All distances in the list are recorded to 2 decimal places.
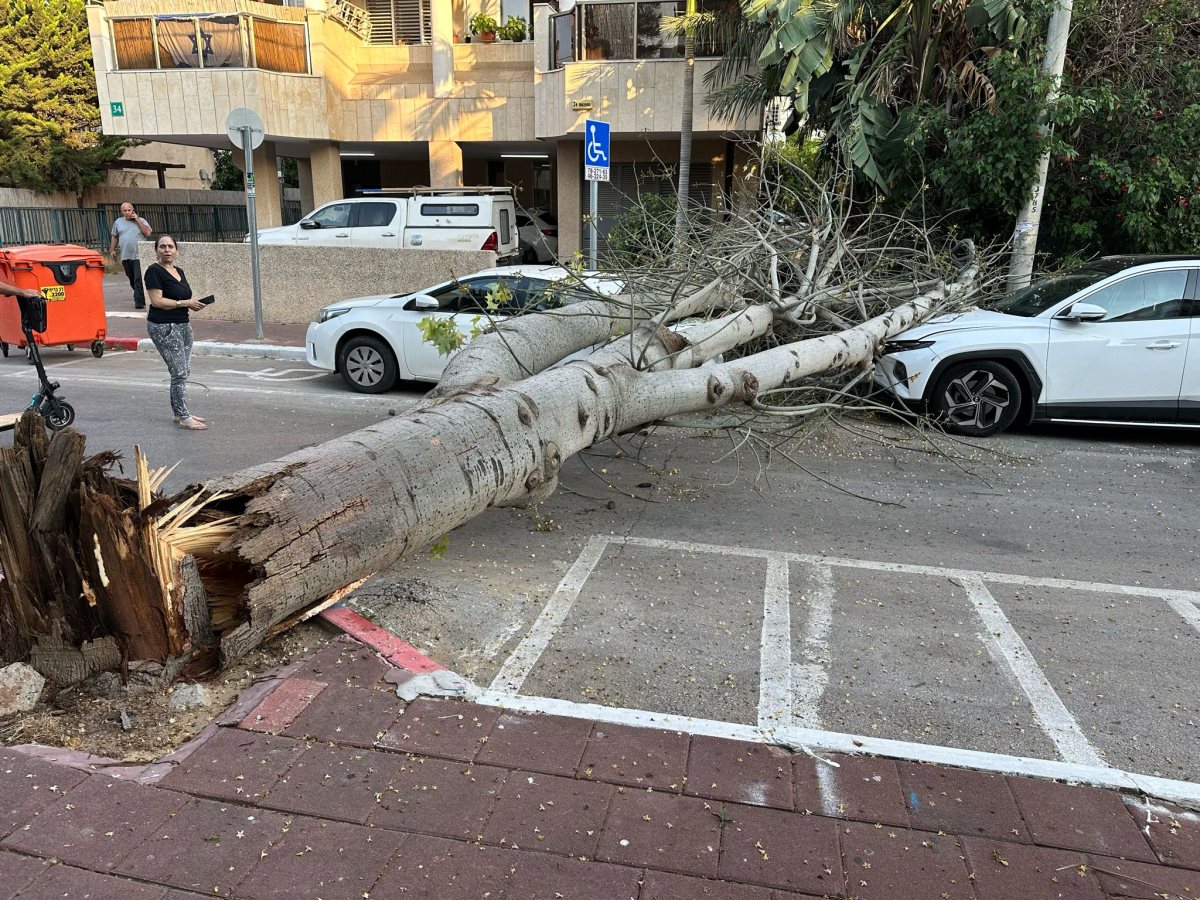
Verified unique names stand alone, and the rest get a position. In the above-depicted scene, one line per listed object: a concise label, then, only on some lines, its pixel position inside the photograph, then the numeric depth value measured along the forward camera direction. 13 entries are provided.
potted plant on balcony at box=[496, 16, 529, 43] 22.34
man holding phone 16.20
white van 15.97
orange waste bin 11.34
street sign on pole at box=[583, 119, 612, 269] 11.09
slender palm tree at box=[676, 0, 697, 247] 16.26
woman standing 8.07
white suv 8.29
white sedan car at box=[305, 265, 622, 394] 9.96
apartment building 18.70
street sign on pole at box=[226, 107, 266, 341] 12.71
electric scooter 8.08
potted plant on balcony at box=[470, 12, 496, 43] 22.12
